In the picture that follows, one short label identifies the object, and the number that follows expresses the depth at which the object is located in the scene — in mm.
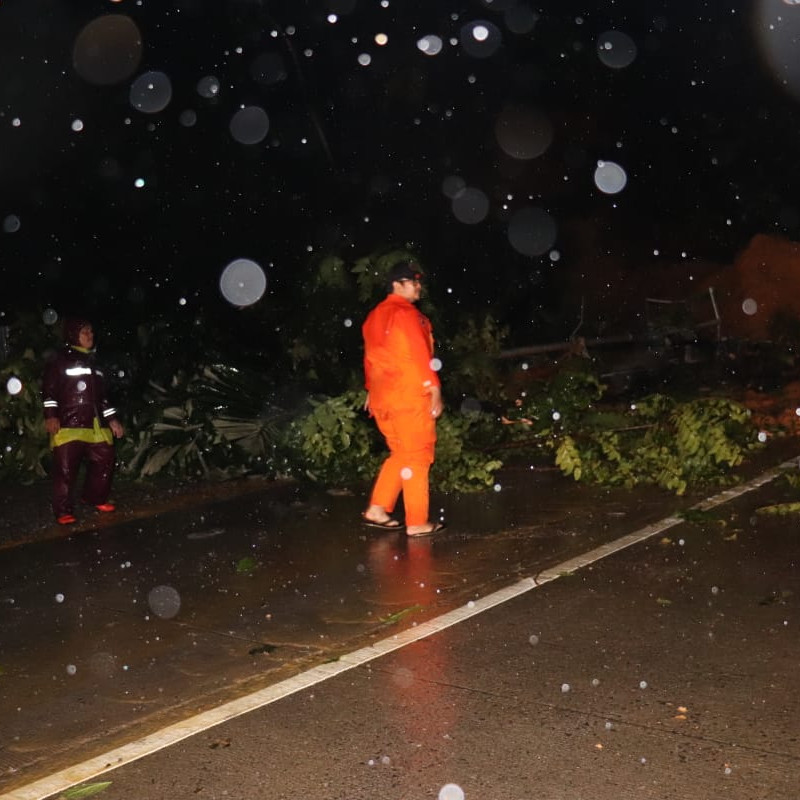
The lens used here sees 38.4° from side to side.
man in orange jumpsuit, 7703
